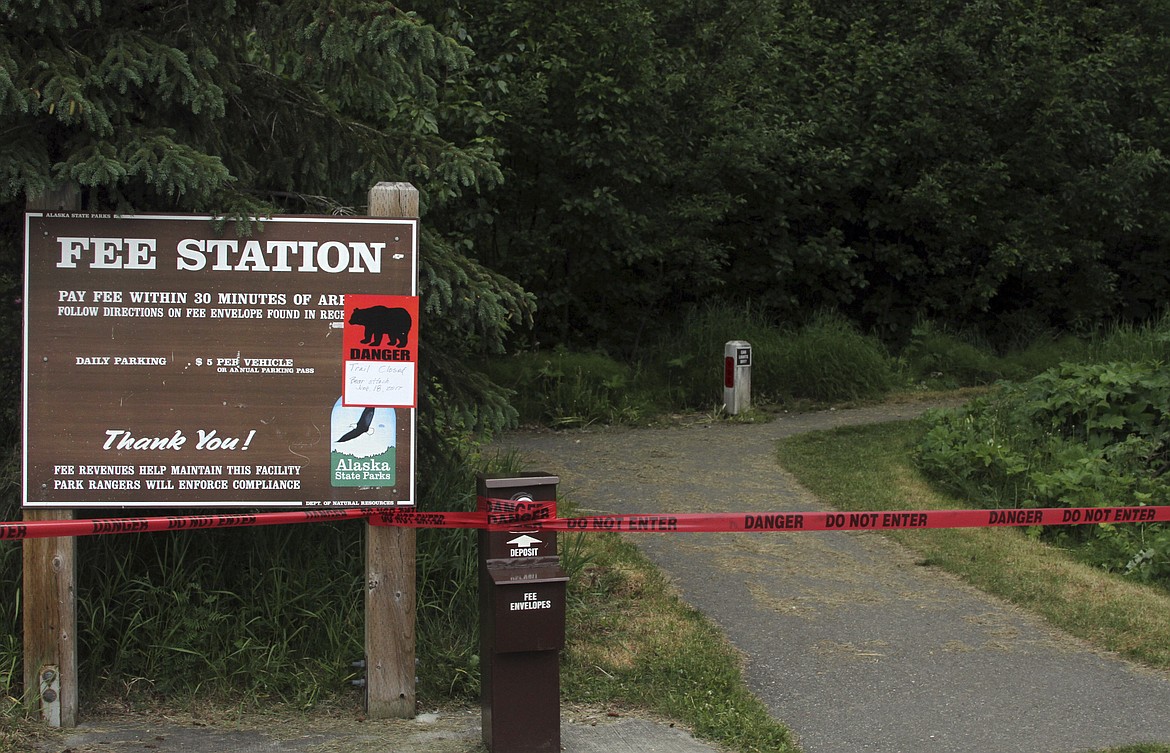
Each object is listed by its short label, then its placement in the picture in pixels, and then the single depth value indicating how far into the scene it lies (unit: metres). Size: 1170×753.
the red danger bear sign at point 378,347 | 5.20
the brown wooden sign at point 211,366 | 5.11
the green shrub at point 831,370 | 14.78
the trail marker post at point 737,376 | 13.88
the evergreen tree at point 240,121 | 4.95
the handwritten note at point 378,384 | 5.20
